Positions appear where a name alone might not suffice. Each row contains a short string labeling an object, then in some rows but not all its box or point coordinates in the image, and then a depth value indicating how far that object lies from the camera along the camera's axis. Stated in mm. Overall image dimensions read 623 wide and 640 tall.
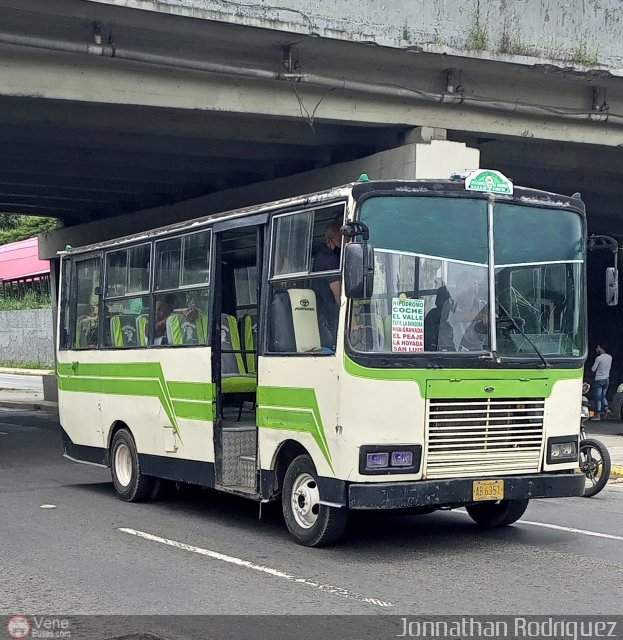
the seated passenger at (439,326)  8672
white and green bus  8492
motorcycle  12445
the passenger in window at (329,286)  8695
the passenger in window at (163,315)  11219
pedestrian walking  25703
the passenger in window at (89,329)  12914
